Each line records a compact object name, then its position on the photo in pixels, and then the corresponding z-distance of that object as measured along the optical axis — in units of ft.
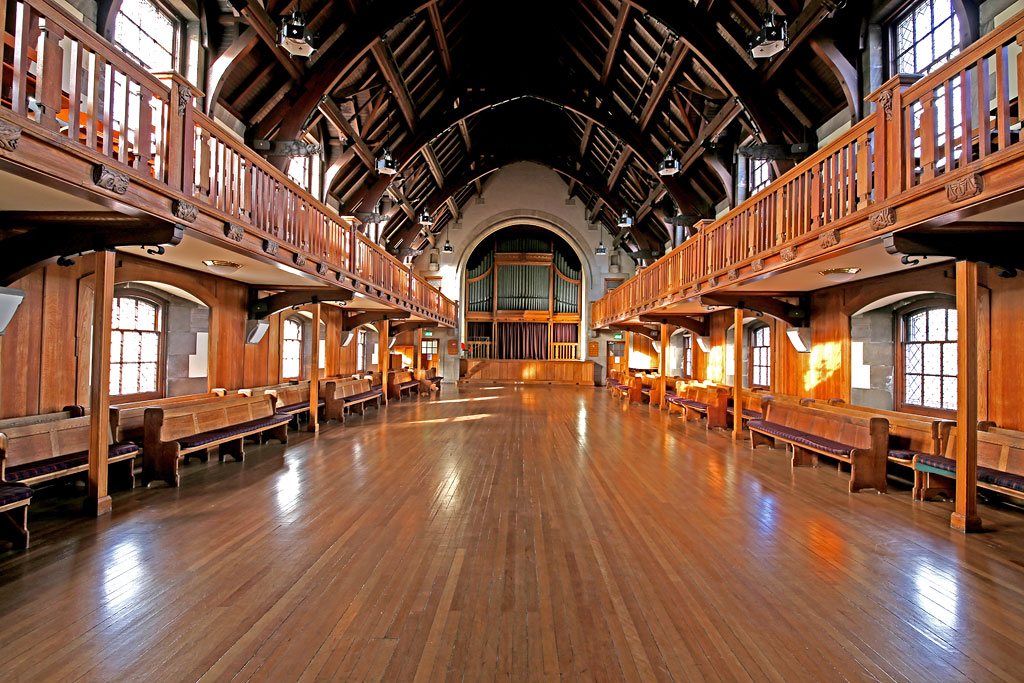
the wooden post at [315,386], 26.22
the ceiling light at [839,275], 18.80
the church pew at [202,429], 15.40
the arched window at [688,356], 50.42
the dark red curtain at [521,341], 72.49
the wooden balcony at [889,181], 9.51
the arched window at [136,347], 20.70
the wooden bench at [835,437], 15.62
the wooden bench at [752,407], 24.72
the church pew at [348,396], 30.32
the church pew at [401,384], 45.10
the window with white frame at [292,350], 33.78
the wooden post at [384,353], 41.00
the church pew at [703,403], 28.73
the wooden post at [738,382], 24.82
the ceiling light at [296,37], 18.25
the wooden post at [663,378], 39.17
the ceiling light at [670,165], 31.78
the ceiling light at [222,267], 19.02
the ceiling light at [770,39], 18.53
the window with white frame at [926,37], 18.29
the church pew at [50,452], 11.68
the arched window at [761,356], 33.50
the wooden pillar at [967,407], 12.07
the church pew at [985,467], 12.26
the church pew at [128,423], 15.44
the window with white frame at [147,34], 18.72
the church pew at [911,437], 15.01
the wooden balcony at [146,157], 8.39
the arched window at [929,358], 20.29
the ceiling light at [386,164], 31.27
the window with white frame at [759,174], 32.32
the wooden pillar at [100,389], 12.46
